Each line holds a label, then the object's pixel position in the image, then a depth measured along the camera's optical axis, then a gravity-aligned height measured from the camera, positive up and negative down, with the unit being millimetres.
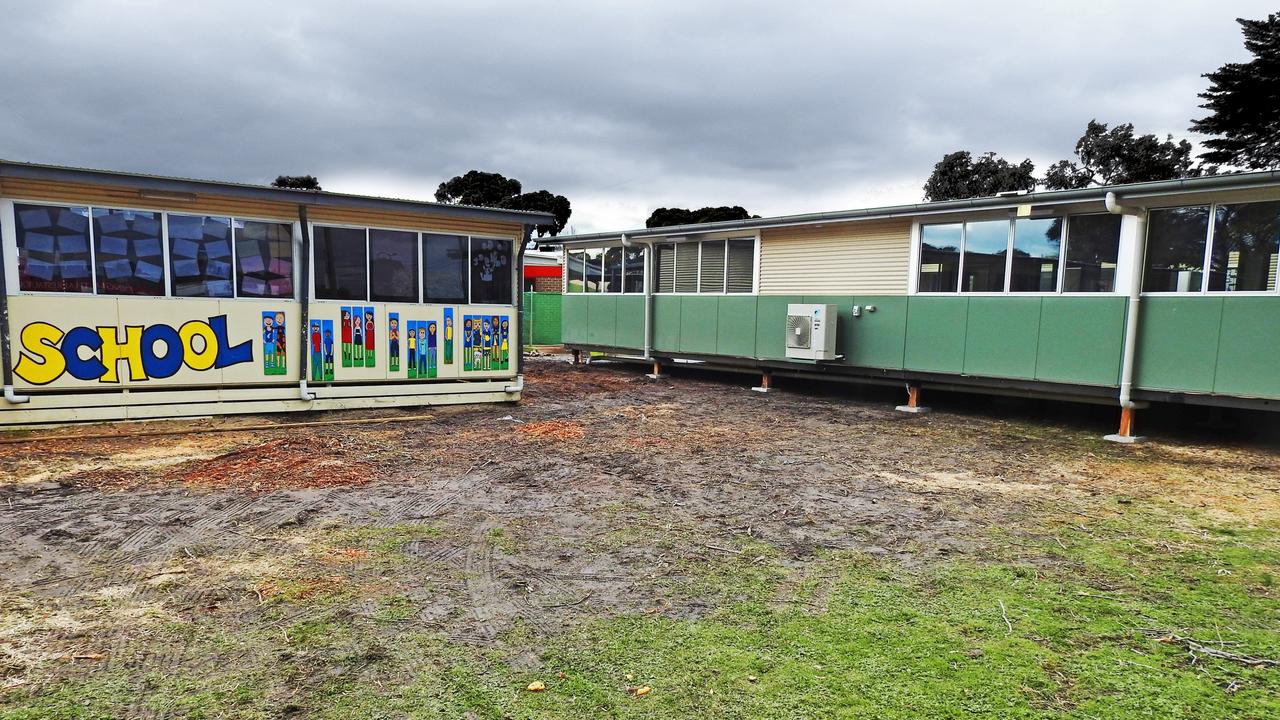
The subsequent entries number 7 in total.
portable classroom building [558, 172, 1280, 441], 8070 +315
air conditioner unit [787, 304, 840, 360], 12000 -359
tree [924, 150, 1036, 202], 41219 +8069
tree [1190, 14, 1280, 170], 30031 +9047
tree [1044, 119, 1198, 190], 35719 +8071
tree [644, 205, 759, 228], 57781 +7500
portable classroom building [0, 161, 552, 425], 8086 -40
